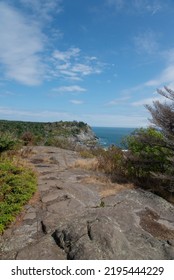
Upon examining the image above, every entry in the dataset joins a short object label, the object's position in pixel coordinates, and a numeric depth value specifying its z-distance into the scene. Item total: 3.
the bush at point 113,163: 5.84
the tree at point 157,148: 5.34
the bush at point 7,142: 6.86
